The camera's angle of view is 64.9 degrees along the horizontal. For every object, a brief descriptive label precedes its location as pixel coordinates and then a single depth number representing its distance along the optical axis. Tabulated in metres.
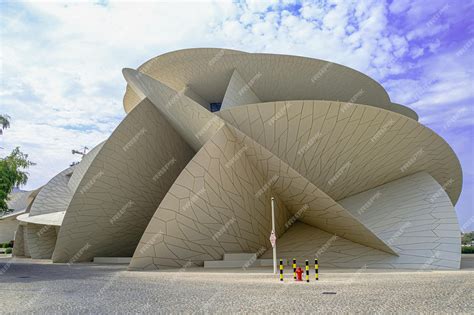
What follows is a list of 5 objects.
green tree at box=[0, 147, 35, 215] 15.90
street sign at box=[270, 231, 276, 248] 13.07
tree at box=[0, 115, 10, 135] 15.73
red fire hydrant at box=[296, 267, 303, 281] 10.82
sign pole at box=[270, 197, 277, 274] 13.09
